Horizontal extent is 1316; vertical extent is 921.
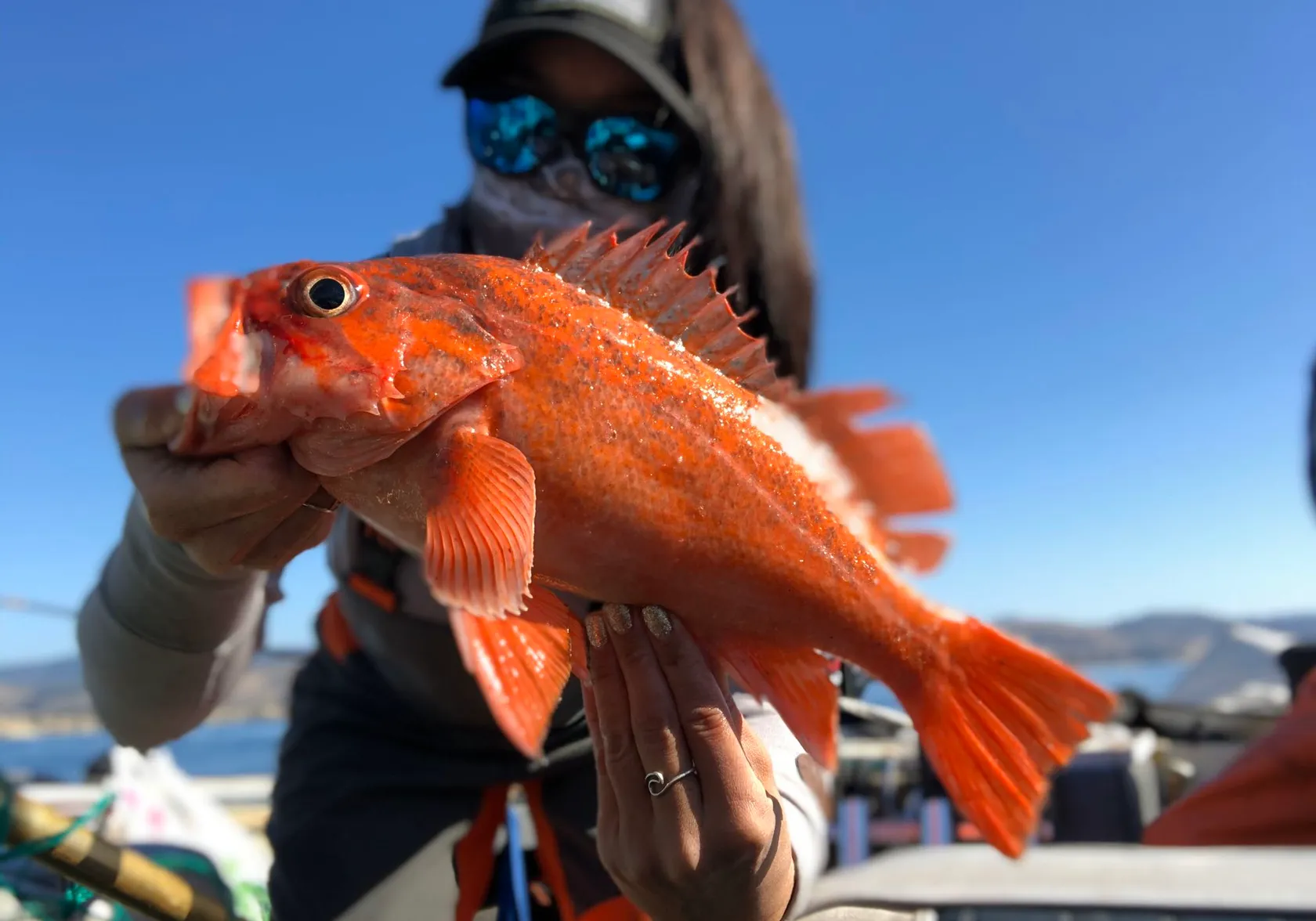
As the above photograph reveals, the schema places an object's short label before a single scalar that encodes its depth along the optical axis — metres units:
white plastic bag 0.80
